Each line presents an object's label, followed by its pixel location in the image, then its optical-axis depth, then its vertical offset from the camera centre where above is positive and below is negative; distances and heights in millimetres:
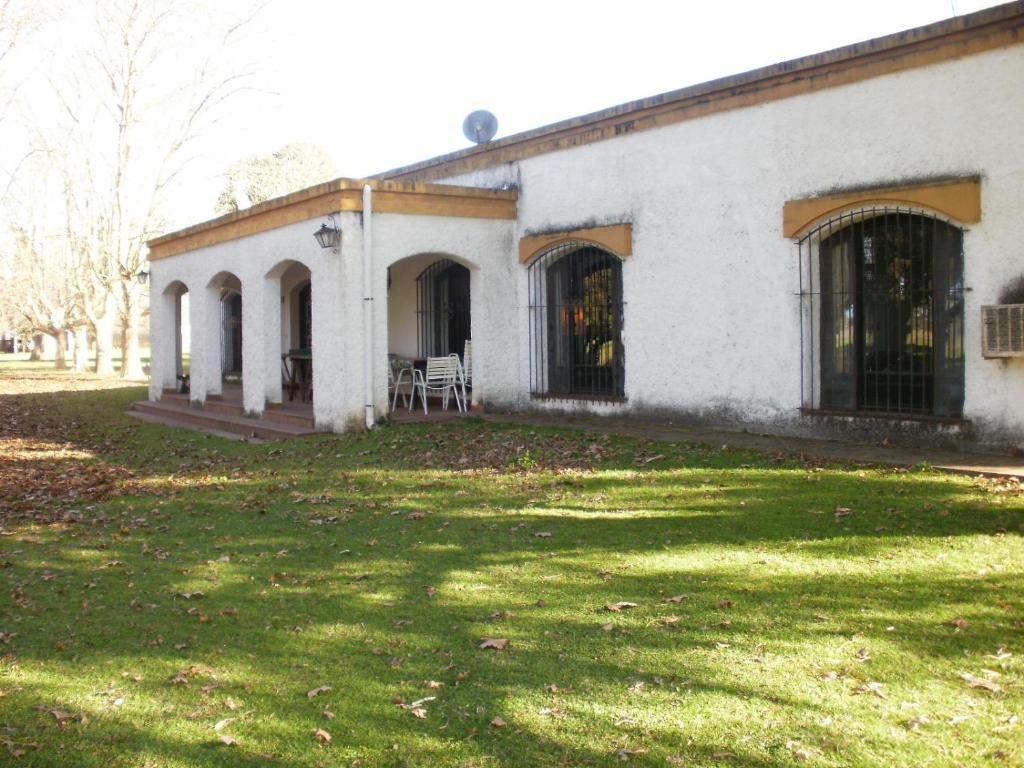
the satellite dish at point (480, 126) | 16266 +4039
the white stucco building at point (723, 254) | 8953 +1331
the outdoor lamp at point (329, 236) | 12500 +1722
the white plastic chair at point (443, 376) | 14180 -100
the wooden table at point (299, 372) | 16509 -11
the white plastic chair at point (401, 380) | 14806 -155
